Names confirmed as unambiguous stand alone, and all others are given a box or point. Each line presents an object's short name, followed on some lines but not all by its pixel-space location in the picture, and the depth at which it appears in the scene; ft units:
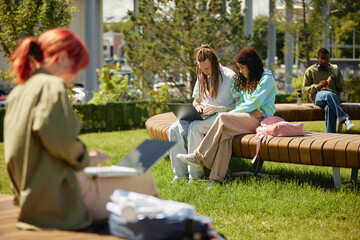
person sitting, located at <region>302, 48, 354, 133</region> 31.42
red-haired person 8.51
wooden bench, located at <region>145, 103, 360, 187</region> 18.49
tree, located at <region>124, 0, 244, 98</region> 38.06
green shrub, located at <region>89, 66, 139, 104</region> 47.80
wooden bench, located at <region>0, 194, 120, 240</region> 8.41
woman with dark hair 20.70
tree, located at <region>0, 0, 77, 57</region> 34.19
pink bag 20.56
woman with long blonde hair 21.48
